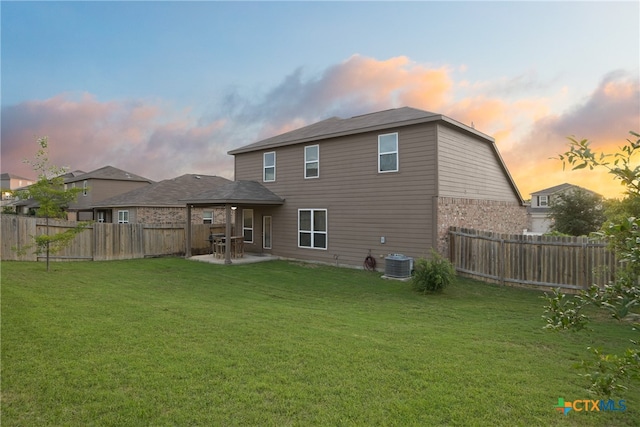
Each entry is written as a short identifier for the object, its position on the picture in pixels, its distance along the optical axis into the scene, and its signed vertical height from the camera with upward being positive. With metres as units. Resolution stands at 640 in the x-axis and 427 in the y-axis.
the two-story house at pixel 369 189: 12.55 +1.09
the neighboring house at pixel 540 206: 36.88 +0.78
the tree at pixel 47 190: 11.18 +0.85
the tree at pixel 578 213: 21.30 -0.05
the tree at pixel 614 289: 1.84 -0.47
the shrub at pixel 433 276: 9.50 -1.75
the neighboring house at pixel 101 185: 31.69 +2.98
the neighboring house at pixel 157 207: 21.62 +0.55
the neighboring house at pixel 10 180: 66.25 +7.18
